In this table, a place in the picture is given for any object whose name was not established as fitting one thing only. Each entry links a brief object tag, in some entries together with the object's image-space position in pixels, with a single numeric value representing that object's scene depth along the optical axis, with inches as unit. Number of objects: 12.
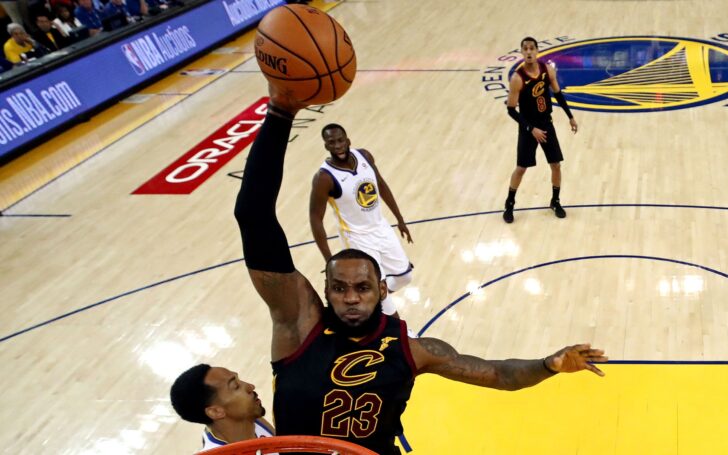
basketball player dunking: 100.0
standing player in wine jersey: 282.0
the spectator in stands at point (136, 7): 568.7
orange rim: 92.9
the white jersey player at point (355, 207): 216.8
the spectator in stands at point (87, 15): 537.3
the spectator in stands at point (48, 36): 494.9
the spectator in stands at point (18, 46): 470.6
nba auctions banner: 426.3
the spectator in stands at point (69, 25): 498.6
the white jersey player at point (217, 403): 123.1
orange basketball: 105.2
